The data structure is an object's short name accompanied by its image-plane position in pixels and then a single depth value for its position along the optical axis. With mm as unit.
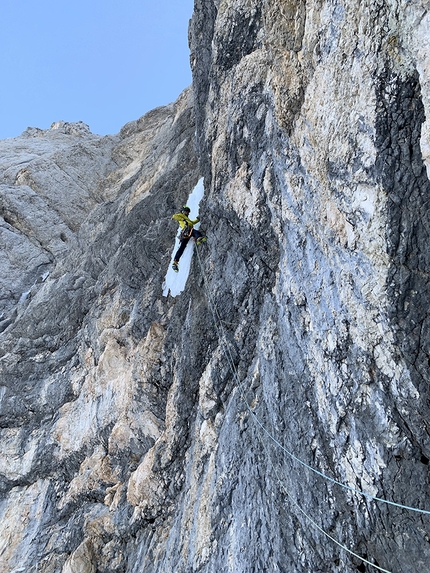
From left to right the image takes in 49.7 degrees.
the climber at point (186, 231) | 11430
